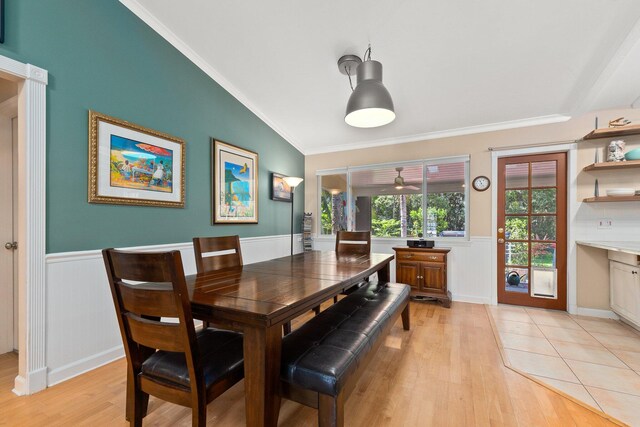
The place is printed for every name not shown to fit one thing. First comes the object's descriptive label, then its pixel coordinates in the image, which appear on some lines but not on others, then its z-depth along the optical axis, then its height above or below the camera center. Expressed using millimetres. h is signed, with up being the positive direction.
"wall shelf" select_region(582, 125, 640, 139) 2886 +892
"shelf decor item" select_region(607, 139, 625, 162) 2988 +688
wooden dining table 1104 -408
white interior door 2248 -149
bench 1189 -711
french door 3422 -231
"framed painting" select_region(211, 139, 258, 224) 3207 +386
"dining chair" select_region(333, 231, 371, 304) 3023 -348
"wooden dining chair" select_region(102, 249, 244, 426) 1083 -571
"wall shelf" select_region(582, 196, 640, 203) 2906 +158
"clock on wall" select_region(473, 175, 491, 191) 3726 +422
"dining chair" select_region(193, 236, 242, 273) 2020 -302
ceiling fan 4348 +499
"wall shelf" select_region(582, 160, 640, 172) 2871 +522
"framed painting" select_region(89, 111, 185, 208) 2141 +441
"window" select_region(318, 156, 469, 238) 3973 +237
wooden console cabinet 3576 -792
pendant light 1945 +818
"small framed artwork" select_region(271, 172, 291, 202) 4160 +402
